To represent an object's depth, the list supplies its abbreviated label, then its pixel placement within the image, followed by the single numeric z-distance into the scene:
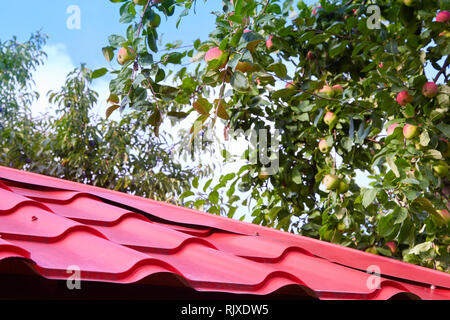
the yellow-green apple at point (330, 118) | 2.92
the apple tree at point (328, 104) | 2.21
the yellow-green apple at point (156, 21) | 2.14
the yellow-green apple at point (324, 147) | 3.01
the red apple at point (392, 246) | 3.04
